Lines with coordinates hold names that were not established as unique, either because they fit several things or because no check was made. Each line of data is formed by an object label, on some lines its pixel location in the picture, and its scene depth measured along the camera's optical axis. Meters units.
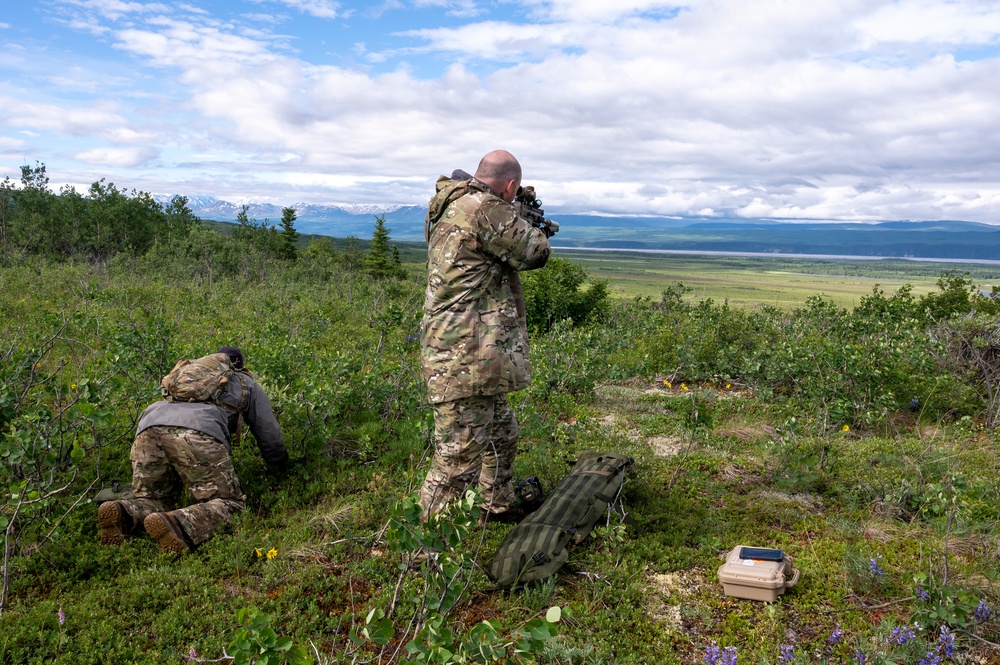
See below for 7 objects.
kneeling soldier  4.23
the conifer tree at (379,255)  43.73
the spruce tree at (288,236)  43.05
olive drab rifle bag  3.81
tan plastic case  3.64
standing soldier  3.94
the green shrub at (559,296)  14.63
